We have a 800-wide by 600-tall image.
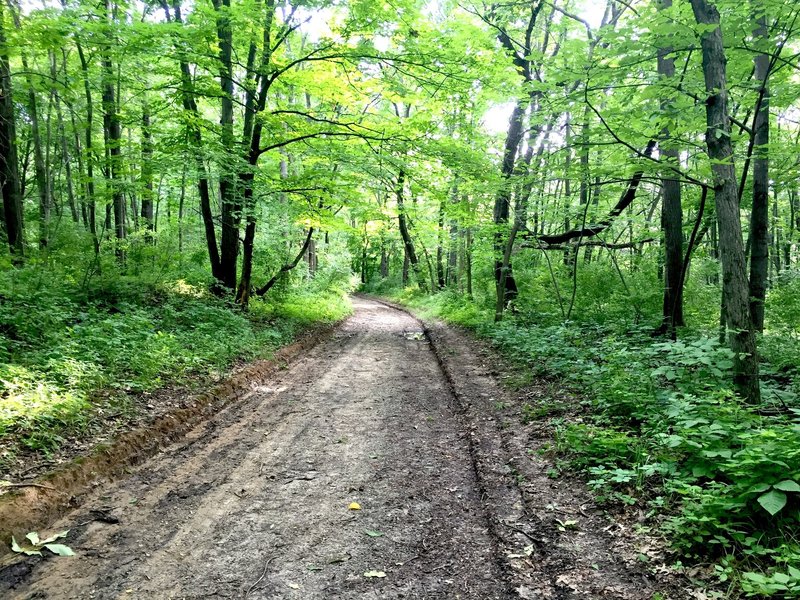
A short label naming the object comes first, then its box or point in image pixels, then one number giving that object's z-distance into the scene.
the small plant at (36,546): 3.11
